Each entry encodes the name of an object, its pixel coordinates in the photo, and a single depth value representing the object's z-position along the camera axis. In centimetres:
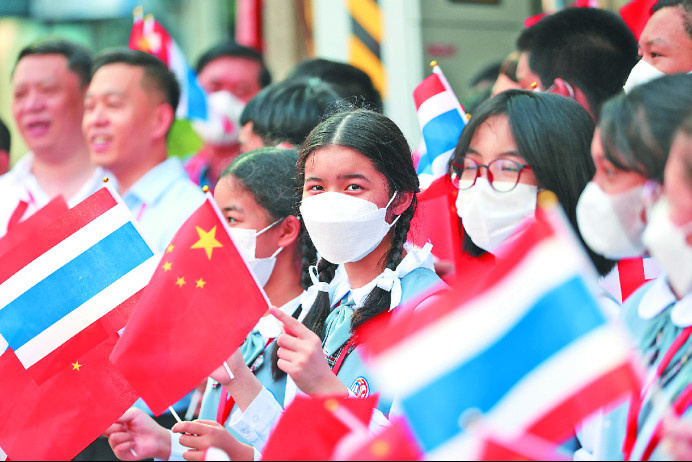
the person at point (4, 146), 1231
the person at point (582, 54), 859
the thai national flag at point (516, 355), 423
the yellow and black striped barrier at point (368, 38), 1324
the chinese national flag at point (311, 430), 491
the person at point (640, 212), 479
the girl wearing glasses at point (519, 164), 640
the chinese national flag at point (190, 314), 587
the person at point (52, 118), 1185
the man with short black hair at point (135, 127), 1039
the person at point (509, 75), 993
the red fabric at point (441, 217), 843
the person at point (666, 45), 770
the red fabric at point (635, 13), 974
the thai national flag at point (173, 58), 1347
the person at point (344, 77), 1089
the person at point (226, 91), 1398
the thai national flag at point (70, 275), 673
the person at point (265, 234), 759
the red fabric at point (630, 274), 727
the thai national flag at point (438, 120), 884
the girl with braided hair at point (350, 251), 615
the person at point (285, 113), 948
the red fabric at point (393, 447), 450
